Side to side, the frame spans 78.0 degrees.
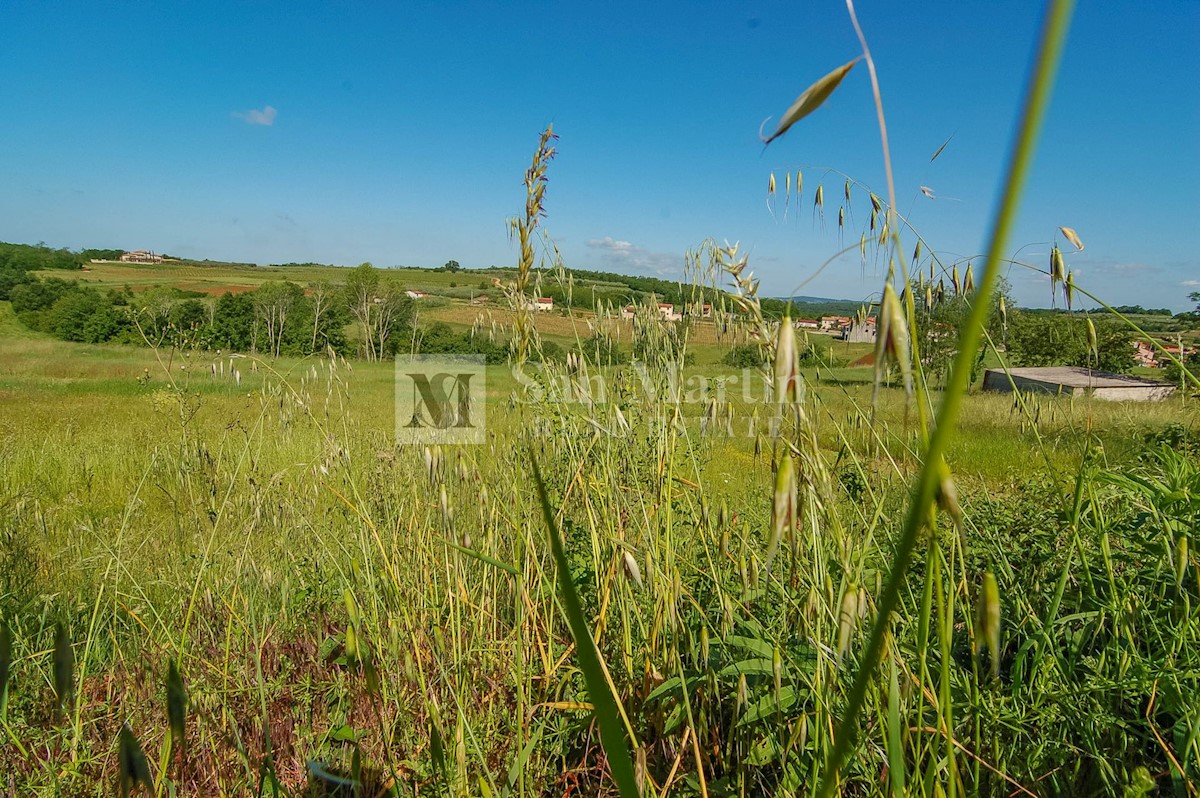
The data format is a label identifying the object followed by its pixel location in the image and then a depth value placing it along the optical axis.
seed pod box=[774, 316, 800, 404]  0.18
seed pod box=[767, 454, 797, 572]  0.19
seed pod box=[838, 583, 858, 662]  0.23
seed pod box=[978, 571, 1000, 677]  0.18
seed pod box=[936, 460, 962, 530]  0.16
